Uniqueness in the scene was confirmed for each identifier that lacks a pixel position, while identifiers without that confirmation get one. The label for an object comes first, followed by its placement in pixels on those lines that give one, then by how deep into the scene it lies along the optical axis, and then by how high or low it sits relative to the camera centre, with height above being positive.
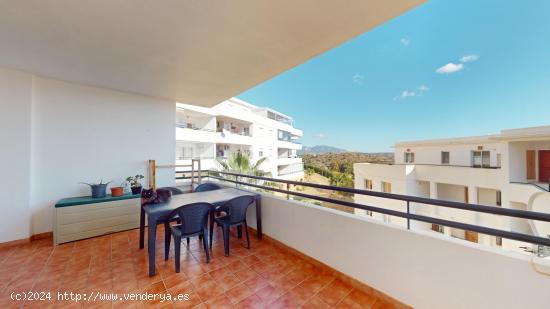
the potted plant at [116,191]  3.50 -0.61
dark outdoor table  2.18 -0.62
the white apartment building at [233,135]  10.38 +1.36
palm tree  6.79 -0.25
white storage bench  2.95 -0.96
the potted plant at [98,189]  3.36 -0.56
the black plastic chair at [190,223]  2.22 -0.78
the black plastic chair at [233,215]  2.58 -0.81
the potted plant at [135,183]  3.73 -0.50
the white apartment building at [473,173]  5.42 -0.62
